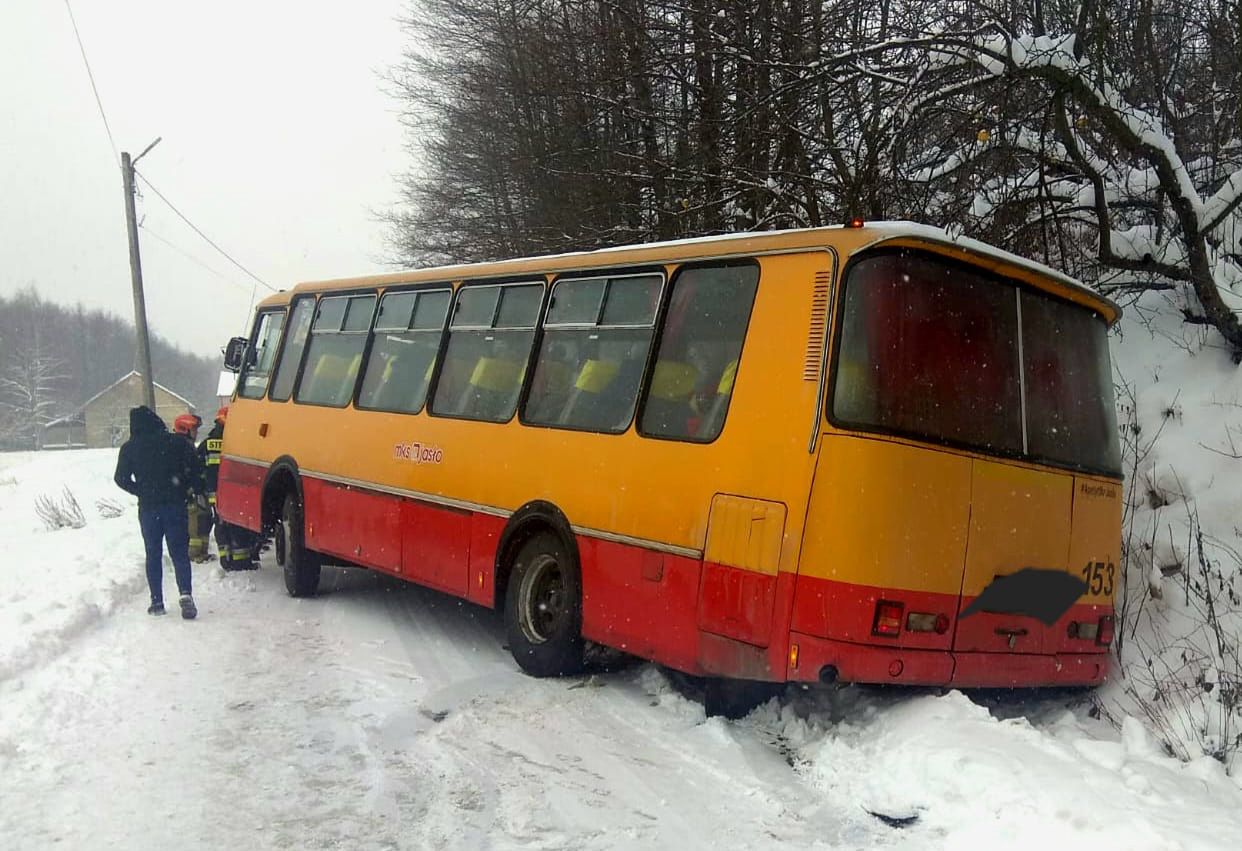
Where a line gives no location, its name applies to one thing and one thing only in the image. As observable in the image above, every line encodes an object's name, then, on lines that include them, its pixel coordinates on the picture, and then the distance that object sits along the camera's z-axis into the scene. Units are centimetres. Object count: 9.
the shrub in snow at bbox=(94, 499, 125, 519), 1870
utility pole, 2458
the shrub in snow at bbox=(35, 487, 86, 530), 1755
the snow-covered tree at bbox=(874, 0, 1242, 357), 792
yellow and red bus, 534
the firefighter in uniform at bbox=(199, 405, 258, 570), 1210
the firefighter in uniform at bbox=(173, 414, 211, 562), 1213
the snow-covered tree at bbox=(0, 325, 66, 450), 8369
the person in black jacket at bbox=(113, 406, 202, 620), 917
